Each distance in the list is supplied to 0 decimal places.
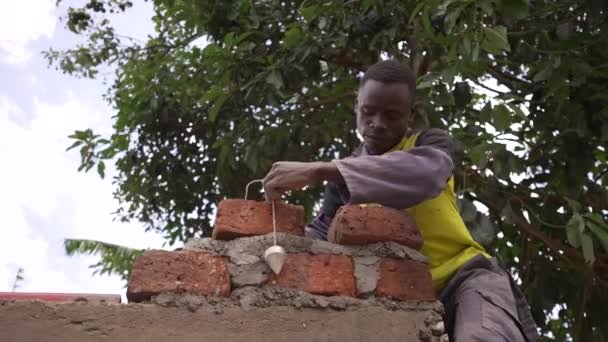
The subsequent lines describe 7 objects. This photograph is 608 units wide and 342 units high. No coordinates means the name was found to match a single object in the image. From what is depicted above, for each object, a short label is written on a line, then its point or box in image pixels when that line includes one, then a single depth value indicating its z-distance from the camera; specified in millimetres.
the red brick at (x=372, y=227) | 1945
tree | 3305
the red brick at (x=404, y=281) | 1911
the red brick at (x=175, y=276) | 1791
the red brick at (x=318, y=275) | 1871
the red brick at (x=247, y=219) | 1929
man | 1868
